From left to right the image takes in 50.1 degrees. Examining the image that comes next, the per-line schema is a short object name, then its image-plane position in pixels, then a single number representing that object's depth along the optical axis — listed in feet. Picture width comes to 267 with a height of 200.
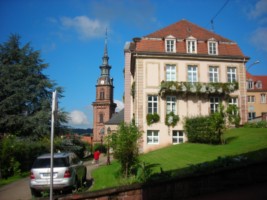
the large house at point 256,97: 194.29
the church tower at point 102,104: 303.48
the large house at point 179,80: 101.04
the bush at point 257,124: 96.89
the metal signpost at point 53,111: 22.86
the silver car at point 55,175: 39.24
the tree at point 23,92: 99.81
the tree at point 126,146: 53.47
